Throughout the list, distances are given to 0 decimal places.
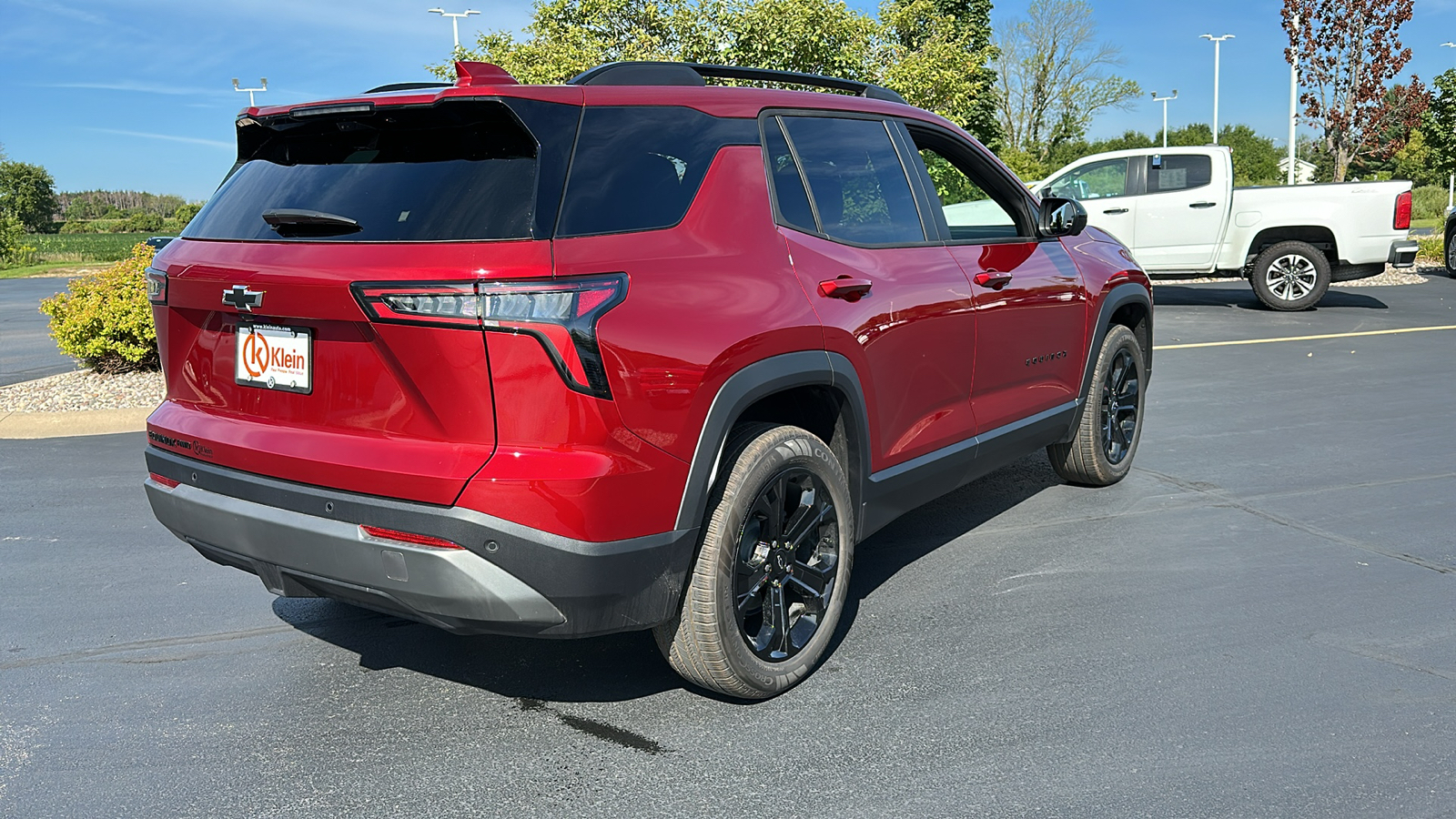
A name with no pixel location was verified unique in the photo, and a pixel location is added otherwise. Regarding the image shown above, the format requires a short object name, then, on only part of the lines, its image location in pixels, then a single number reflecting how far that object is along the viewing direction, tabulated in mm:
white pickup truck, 13484
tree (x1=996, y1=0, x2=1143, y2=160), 51688
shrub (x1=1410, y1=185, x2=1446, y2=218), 37094
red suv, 2658
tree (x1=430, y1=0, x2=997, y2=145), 16422
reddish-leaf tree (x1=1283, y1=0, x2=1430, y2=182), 22812
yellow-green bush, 9125
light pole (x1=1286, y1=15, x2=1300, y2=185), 26906
